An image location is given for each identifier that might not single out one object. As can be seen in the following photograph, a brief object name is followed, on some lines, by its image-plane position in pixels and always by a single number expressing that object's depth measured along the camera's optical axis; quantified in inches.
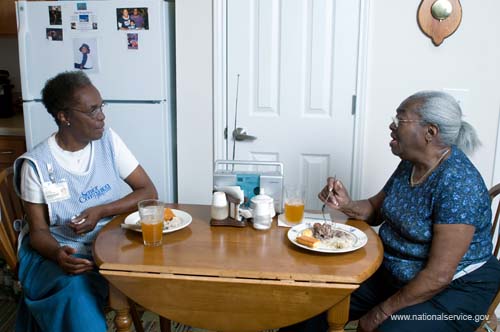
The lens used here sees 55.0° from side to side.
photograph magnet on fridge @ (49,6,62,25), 108.1
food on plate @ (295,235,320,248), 61.1
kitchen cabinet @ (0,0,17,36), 128.6
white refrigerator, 106.3
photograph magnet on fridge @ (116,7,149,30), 105.3
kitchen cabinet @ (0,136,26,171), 121.6
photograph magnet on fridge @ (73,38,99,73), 108.3
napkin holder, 69.3
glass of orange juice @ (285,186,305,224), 69.3
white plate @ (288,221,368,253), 60.6
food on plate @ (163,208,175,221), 69.8
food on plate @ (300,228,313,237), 64.1
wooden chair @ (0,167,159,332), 73.0
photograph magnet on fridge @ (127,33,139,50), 106.5
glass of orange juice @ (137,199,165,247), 62.3
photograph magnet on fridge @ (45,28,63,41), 109.0
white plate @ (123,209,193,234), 66.9
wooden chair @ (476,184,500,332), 65.4
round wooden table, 55.6
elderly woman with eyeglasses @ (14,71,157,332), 65.2
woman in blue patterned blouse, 61.0
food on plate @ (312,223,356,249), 62.3
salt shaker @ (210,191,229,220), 69.3
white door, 104.9
